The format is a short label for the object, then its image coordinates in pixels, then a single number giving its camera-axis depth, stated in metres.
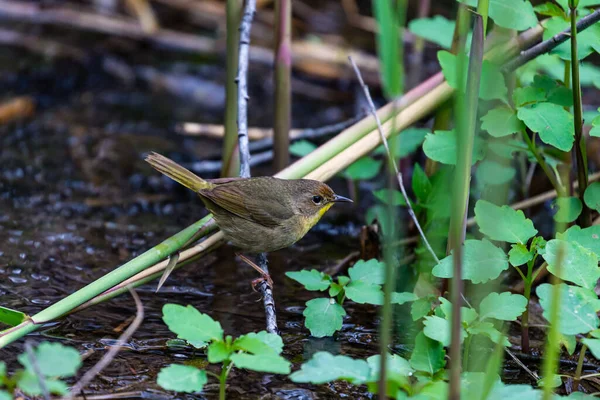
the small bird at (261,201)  8.42
